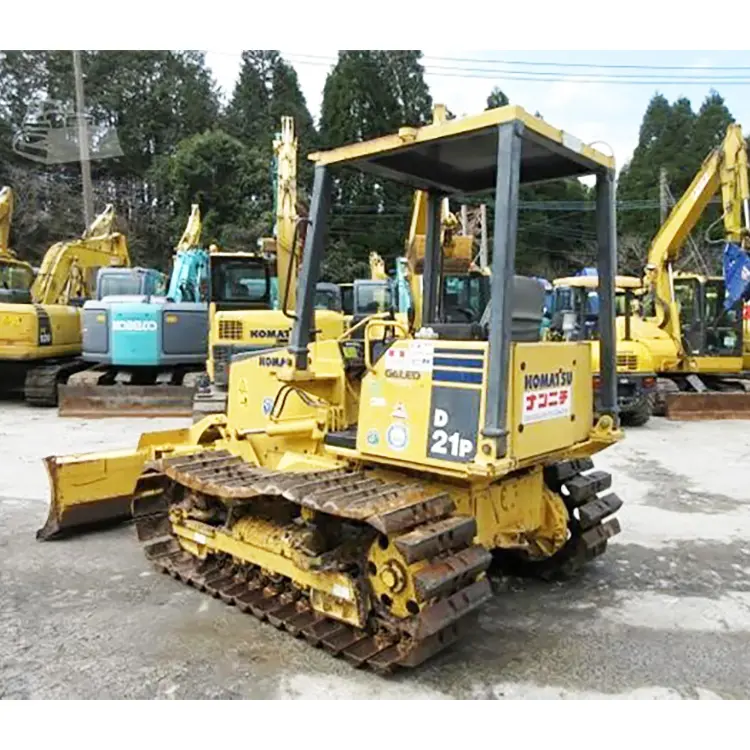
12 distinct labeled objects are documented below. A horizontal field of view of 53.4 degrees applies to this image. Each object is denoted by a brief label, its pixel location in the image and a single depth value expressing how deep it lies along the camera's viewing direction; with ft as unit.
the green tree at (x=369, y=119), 90.94
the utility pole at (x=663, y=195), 93.50
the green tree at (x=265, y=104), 112.47
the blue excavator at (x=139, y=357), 37.35
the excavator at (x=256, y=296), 34.09
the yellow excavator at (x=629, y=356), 33.99
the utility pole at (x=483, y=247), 46.93
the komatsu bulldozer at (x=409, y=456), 10.38
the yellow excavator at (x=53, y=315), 39.81
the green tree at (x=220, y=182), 94.79
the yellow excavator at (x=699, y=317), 37.83
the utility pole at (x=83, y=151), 61.50
